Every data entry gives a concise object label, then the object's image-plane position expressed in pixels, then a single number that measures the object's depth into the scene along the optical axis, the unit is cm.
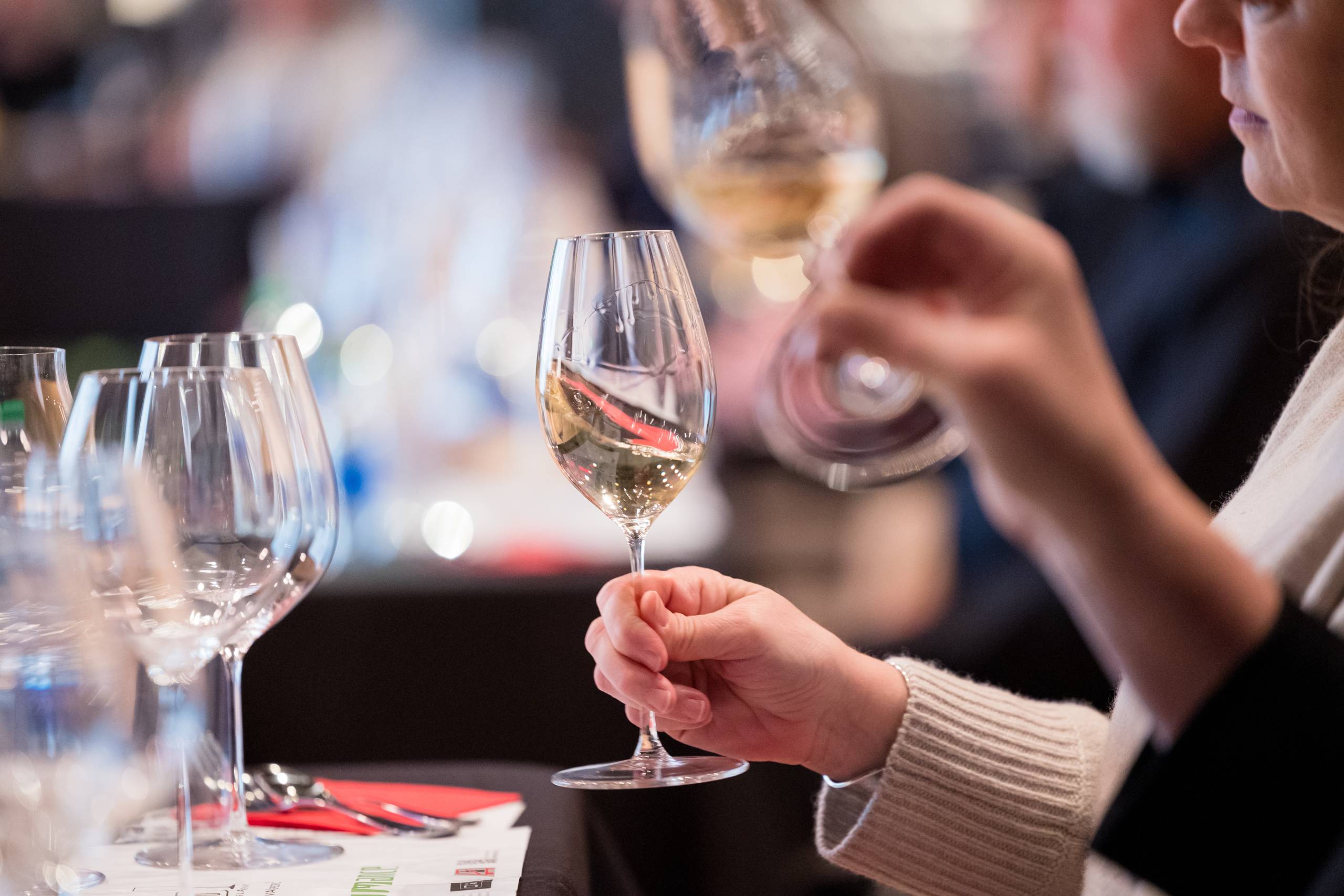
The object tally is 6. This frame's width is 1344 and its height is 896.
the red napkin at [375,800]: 150
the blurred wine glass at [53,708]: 128
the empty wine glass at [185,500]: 132
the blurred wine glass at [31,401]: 144
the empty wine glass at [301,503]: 141
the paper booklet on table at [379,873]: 140
